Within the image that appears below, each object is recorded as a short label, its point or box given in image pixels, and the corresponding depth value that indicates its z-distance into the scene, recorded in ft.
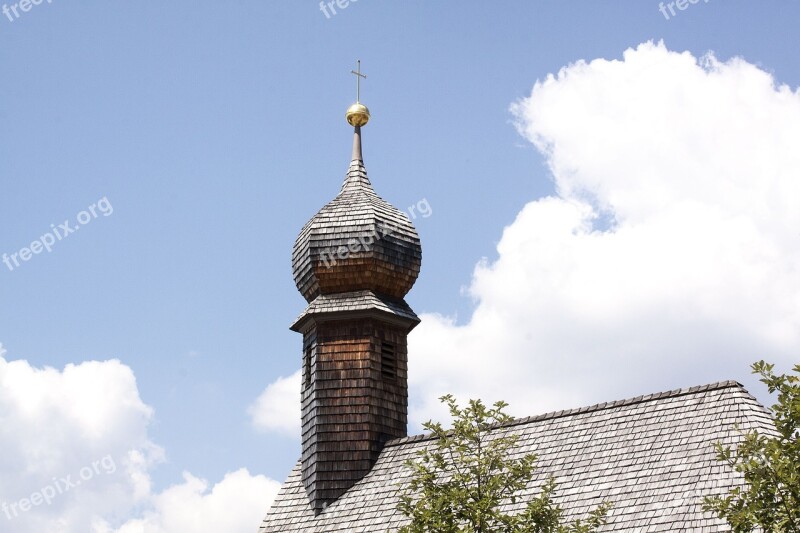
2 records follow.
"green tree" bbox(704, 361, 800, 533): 41.14
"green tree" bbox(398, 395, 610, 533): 51.08
